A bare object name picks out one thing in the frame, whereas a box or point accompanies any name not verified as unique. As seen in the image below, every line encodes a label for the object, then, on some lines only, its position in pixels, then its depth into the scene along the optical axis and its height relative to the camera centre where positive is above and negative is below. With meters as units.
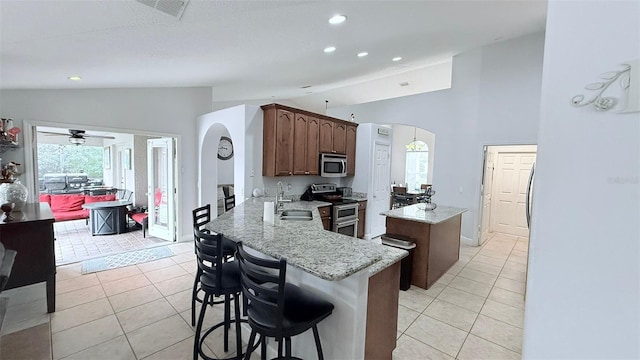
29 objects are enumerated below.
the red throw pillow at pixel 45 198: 6.12 -0.85
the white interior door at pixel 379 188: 5.61 -0.38
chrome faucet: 3.86 -0.46
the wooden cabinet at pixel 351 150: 5.57 +0.41
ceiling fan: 6.26 +0.64
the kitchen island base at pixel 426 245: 3.37 -0.96
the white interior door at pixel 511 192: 5.97 -0.42
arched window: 10.28 +0.14
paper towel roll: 2.35 -0.41
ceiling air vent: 1.61 +1.00
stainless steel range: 4.56 -0.66
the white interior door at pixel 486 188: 5.14 -0.30
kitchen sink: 2.80 -0.52
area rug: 3.80 -1.47
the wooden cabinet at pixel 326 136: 4.94 +0.61
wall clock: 7.34 +0.47
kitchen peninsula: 1.47 -0.69
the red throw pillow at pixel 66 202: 6.22 -0.95
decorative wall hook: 0.80 +0.28
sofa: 6.02 -0.97
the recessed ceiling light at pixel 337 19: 2.52 +1.43
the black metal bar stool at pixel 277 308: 1.34 -0.77
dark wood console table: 2.47 -0.83
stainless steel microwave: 4.94 +0.07
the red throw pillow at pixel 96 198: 6.41 -0.86
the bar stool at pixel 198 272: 2.40 -0.78
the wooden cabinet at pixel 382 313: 1.64 -0.93
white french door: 4.87 -0.46
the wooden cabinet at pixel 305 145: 4.46 +0.39
